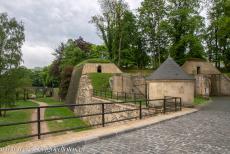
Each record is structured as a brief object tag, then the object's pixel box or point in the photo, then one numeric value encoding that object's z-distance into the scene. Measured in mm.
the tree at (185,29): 22425
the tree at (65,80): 25406
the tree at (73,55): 27742
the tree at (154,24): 23519
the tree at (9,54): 16176
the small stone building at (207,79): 18203
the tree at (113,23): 24106
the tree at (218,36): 22766
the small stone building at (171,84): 10451
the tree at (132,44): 24265
